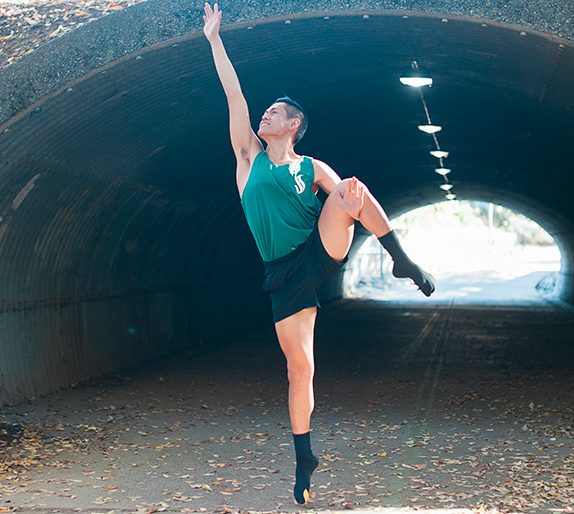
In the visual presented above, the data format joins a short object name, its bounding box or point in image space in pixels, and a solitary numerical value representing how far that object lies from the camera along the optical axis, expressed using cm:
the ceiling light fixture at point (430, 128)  1375
